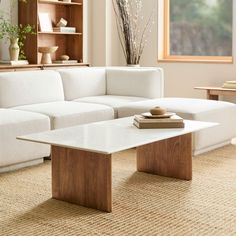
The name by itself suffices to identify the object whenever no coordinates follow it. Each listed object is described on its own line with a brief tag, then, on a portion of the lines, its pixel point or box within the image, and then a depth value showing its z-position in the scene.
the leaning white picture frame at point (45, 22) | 8.46
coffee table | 4.03
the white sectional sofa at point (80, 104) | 5.36
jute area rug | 3.71
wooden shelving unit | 8.32
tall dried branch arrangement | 8.95
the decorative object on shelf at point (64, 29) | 8.73
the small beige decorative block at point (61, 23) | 8.78
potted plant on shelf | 7.88
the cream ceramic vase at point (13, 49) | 7.87
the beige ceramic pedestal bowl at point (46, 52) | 8.35
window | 8.78
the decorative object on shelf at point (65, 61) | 8.74
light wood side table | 7.79
